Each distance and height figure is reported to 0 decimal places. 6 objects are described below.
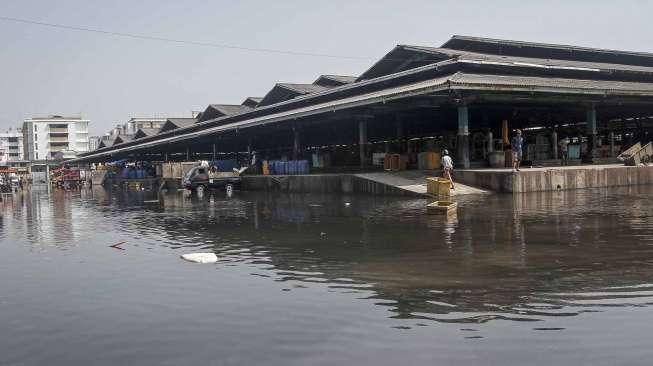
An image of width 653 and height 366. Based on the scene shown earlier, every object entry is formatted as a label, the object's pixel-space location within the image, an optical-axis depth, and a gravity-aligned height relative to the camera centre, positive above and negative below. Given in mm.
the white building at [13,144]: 146500 +8808
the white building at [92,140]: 170362 +10972
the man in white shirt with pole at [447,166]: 21953 -100
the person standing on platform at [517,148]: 22766 +548
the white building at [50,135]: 135375 +9990
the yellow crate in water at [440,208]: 15289 -1205
